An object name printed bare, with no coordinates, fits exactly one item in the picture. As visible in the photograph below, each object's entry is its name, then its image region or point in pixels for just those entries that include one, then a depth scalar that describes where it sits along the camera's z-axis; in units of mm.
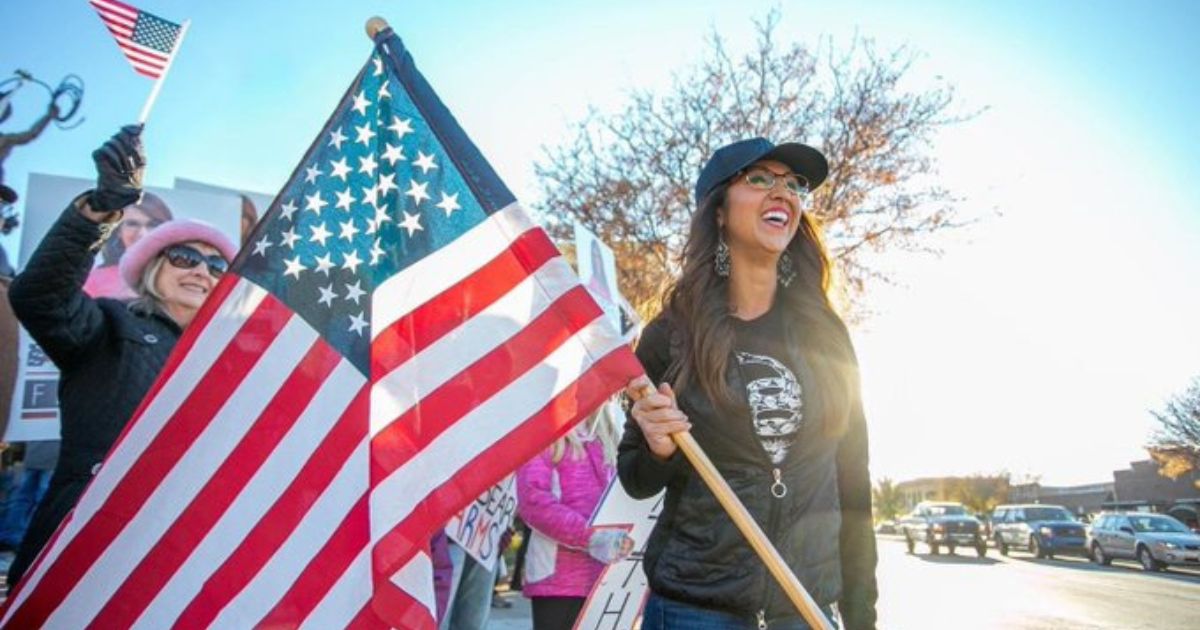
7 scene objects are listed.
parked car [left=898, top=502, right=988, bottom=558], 29719
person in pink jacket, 3818
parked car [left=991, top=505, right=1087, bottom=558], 27781
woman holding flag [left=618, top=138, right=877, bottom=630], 2051
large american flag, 1891
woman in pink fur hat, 2414
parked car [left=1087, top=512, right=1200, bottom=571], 21172
